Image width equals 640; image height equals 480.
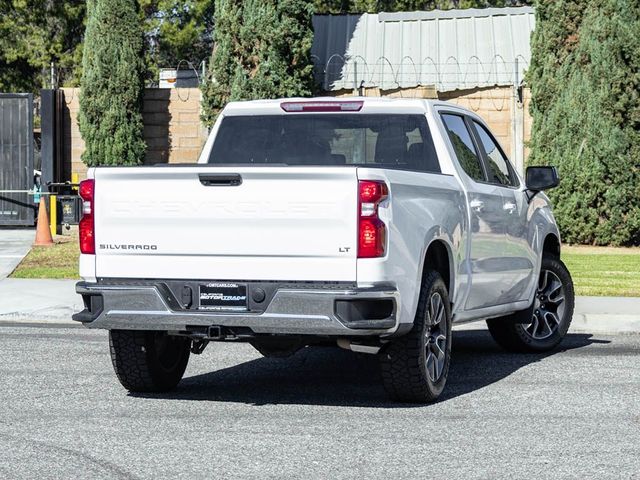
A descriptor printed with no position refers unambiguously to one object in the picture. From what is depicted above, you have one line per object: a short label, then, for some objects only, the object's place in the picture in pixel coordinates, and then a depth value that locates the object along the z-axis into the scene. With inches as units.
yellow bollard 920.9
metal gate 1001.5
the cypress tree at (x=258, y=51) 938.1
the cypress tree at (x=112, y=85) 980.6
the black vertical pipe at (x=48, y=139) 983.6
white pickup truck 305.1
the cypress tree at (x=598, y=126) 837.8
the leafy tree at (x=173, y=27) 1780.3
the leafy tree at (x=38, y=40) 1784.0
